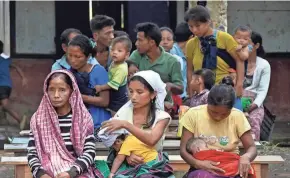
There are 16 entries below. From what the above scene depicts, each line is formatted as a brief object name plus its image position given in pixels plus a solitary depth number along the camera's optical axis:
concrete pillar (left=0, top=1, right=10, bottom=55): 15.15
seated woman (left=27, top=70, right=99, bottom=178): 8.12
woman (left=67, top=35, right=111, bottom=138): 9.34
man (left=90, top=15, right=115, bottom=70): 10.57
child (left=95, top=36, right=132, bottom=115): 9.78
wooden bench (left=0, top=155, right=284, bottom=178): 8.79
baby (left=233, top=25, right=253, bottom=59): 11.40
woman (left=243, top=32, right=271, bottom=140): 12.39
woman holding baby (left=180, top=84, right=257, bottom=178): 8.07
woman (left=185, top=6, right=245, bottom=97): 10.32
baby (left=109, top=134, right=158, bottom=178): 8.27
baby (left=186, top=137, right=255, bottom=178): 8.06
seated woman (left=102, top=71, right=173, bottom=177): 8.14
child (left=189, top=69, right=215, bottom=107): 9.79
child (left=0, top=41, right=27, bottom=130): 14.89
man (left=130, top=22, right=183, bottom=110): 10.42
